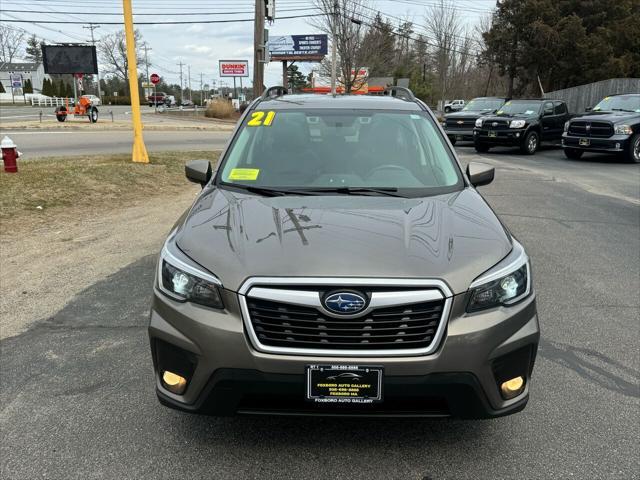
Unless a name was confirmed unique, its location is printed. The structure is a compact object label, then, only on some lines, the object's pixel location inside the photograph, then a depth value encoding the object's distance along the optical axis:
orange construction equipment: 31.91
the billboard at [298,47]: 44.03
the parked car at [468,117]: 21.12
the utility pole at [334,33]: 27.88
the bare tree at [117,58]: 95.00
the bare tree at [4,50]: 98.81
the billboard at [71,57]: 34.00
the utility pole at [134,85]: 11.29
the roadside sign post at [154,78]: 45.75
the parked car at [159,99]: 72.13
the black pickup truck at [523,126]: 18.19
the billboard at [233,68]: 57.81
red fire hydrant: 9.90
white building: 98.69
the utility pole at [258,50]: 19.28
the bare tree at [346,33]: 31.44
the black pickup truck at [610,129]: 15.59
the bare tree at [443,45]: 51.94
